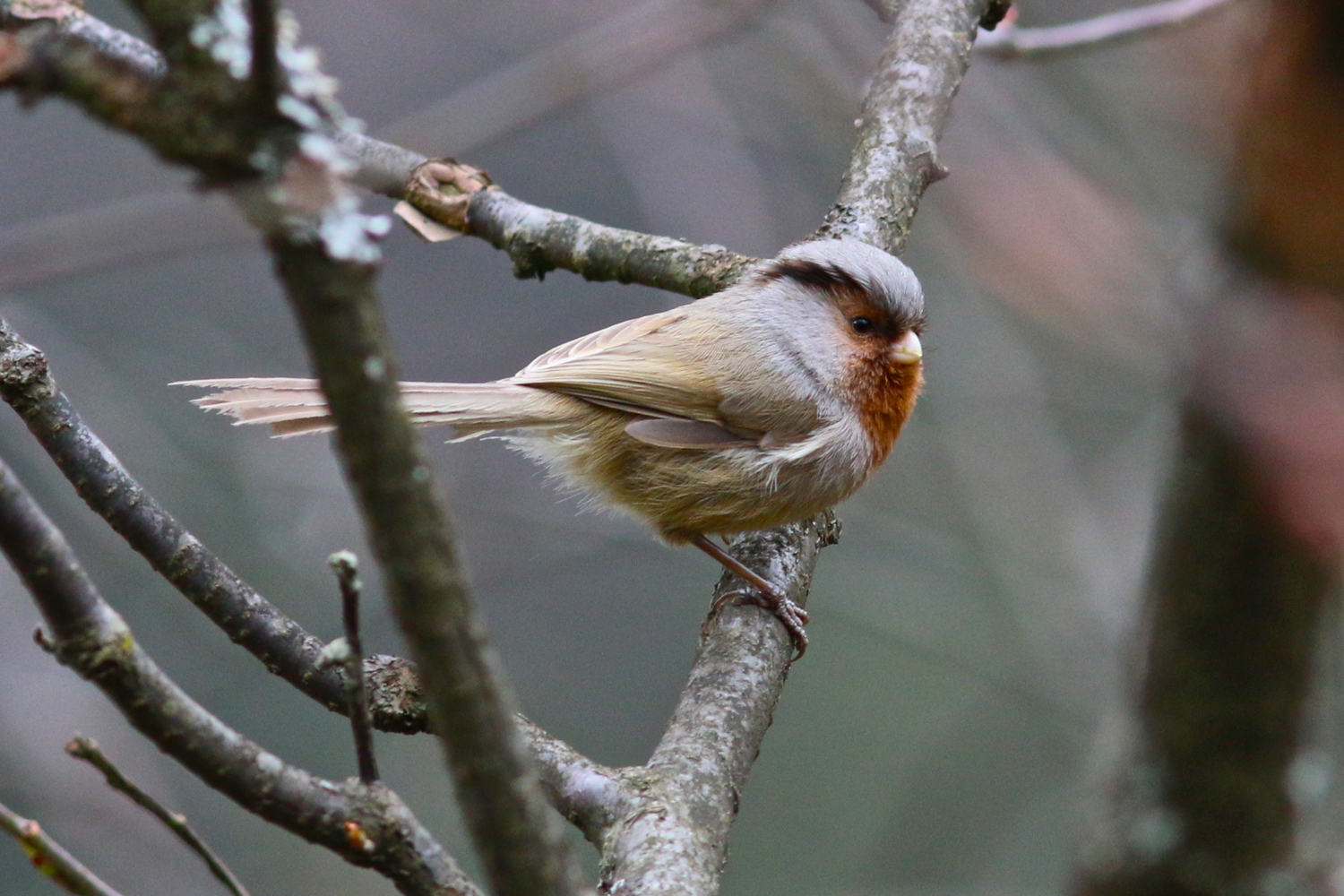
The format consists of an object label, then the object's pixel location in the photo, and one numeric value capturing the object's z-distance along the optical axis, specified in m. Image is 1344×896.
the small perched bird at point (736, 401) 7.71
